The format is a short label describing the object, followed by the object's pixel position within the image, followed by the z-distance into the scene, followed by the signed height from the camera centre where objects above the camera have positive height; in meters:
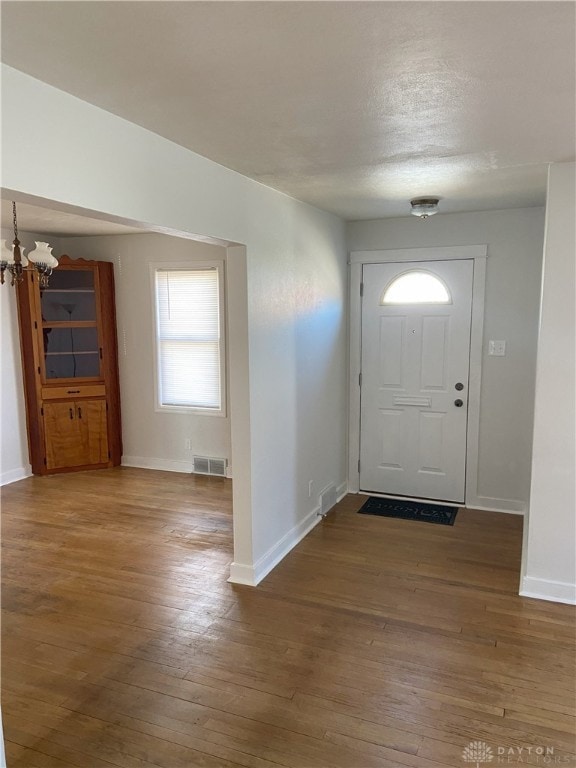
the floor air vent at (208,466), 5.48 -1.38
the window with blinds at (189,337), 5.37 -0.07
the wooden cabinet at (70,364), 5.41 -0.35
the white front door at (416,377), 4.45 -0.41
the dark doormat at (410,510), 4.32 -1.49
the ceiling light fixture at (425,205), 3.67 +0.83
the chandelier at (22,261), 3.60 +0.48
